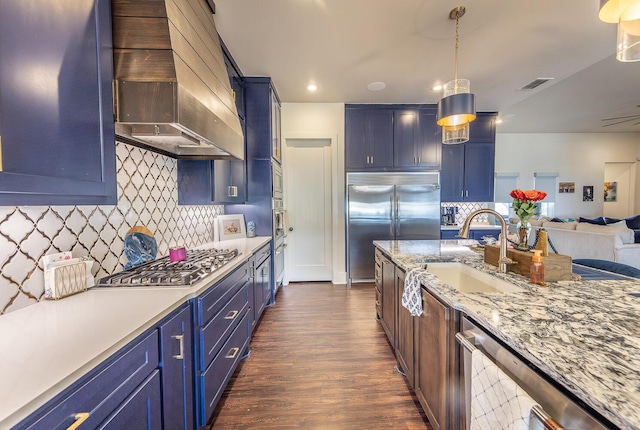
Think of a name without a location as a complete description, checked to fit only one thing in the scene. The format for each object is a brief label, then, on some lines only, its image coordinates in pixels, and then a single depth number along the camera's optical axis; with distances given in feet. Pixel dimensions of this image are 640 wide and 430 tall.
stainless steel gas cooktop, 4.34
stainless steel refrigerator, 13.11
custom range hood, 4.08
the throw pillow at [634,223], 14.85
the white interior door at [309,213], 13.79
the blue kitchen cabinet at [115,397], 2.01
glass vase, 4.91
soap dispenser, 3.99
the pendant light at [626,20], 3.60
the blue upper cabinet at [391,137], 13.39
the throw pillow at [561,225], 13.43
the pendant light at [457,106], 6.31
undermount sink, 4.89
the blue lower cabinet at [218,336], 4.38
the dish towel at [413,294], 4.75
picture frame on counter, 9.46
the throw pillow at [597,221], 12.65
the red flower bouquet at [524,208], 4.72
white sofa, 11.20
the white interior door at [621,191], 22.45
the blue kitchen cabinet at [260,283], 7.61
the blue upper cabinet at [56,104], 2.41
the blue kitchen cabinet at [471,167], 14.37
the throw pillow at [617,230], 11.42
